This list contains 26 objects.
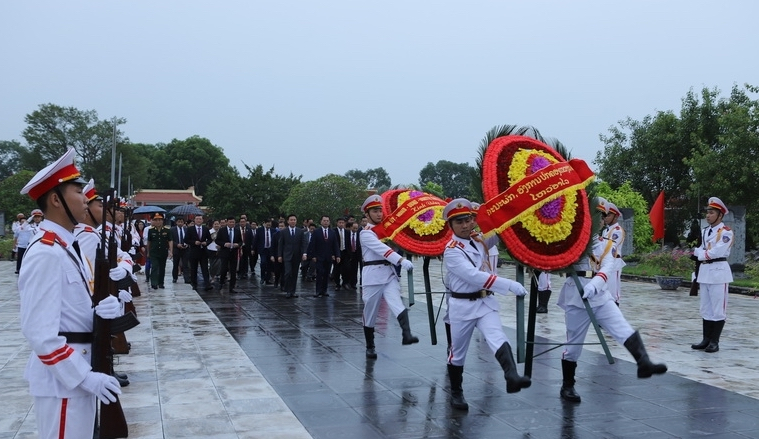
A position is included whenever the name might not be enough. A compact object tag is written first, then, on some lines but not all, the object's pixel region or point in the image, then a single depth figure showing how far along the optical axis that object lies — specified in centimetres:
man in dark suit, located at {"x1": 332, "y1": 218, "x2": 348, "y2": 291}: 1767
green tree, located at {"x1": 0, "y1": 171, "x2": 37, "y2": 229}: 4897
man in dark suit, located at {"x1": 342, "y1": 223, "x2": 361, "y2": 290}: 1773
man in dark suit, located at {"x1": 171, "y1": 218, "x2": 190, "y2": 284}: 1756
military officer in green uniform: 1683
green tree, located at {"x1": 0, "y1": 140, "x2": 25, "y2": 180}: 10538
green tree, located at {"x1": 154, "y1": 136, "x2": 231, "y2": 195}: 8425
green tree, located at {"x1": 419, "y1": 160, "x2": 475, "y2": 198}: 10812
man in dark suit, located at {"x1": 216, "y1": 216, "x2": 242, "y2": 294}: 1645
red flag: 2597
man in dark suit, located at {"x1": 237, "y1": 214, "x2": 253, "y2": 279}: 1990
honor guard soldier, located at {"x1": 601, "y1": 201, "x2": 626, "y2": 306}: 855
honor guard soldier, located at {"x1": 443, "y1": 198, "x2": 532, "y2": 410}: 593
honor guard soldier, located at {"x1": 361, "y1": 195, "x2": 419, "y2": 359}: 847
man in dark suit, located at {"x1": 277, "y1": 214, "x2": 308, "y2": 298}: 1541
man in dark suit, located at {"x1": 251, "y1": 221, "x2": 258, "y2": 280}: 1989
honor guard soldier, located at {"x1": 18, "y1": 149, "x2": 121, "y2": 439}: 304
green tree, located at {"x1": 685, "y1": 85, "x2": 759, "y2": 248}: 2248
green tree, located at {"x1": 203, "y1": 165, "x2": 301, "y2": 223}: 3947
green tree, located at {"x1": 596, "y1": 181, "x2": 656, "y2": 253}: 2667
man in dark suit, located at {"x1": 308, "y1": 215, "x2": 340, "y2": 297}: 1580
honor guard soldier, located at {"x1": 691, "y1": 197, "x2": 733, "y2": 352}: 893
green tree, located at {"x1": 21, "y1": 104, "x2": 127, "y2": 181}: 5903
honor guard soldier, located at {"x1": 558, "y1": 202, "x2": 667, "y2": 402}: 569
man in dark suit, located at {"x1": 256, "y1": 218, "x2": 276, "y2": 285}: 1911
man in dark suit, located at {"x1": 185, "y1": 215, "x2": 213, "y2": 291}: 1667
